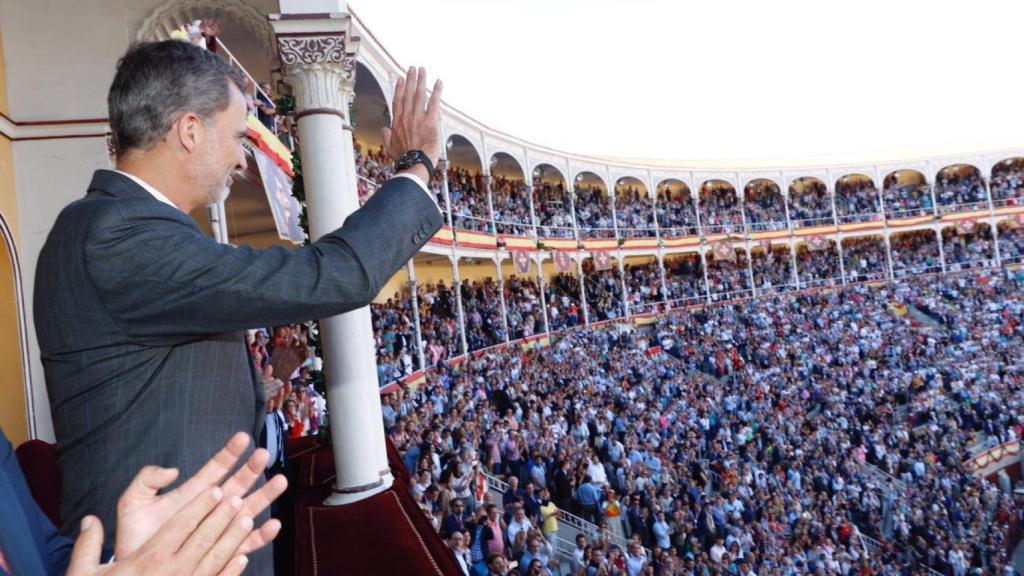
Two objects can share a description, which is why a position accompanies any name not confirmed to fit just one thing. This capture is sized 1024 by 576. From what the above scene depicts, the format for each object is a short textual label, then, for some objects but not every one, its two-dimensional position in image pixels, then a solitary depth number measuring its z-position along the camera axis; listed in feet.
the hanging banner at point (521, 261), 82.94
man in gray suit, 4.12
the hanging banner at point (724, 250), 117.29
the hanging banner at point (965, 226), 127.85
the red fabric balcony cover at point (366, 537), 7.82
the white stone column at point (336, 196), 12.32
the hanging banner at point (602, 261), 97.96
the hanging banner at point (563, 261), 89.16
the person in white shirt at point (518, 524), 29.22
